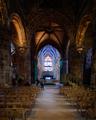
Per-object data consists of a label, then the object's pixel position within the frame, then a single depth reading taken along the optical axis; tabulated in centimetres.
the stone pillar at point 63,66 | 1559
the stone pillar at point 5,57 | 684
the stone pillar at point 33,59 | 1468
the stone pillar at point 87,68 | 1124
